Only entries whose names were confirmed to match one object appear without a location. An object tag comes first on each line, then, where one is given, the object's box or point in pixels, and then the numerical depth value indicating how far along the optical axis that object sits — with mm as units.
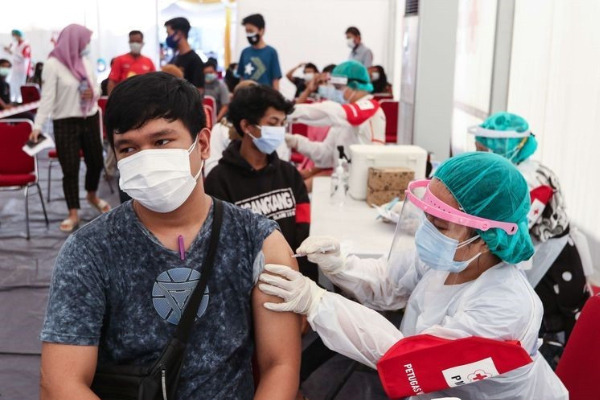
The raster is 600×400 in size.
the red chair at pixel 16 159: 4473
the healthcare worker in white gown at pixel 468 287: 1417
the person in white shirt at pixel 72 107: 4500
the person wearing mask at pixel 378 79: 7684
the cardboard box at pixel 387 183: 3020
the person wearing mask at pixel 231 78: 7649
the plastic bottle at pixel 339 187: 3146
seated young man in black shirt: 2410
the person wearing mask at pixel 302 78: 7938
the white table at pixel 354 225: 2408
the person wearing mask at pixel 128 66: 5934
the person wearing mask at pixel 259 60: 6023
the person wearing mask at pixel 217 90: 7500
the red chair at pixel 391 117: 6227
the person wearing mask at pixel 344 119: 3782
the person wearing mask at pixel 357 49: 8125
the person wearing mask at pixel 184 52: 5637
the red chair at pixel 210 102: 6088
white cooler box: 3100
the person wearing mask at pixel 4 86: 8672
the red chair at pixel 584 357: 1461
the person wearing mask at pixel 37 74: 9805
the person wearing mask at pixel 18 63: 11078
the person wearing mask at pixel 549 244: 2518
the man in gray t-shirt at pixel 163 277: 1234
